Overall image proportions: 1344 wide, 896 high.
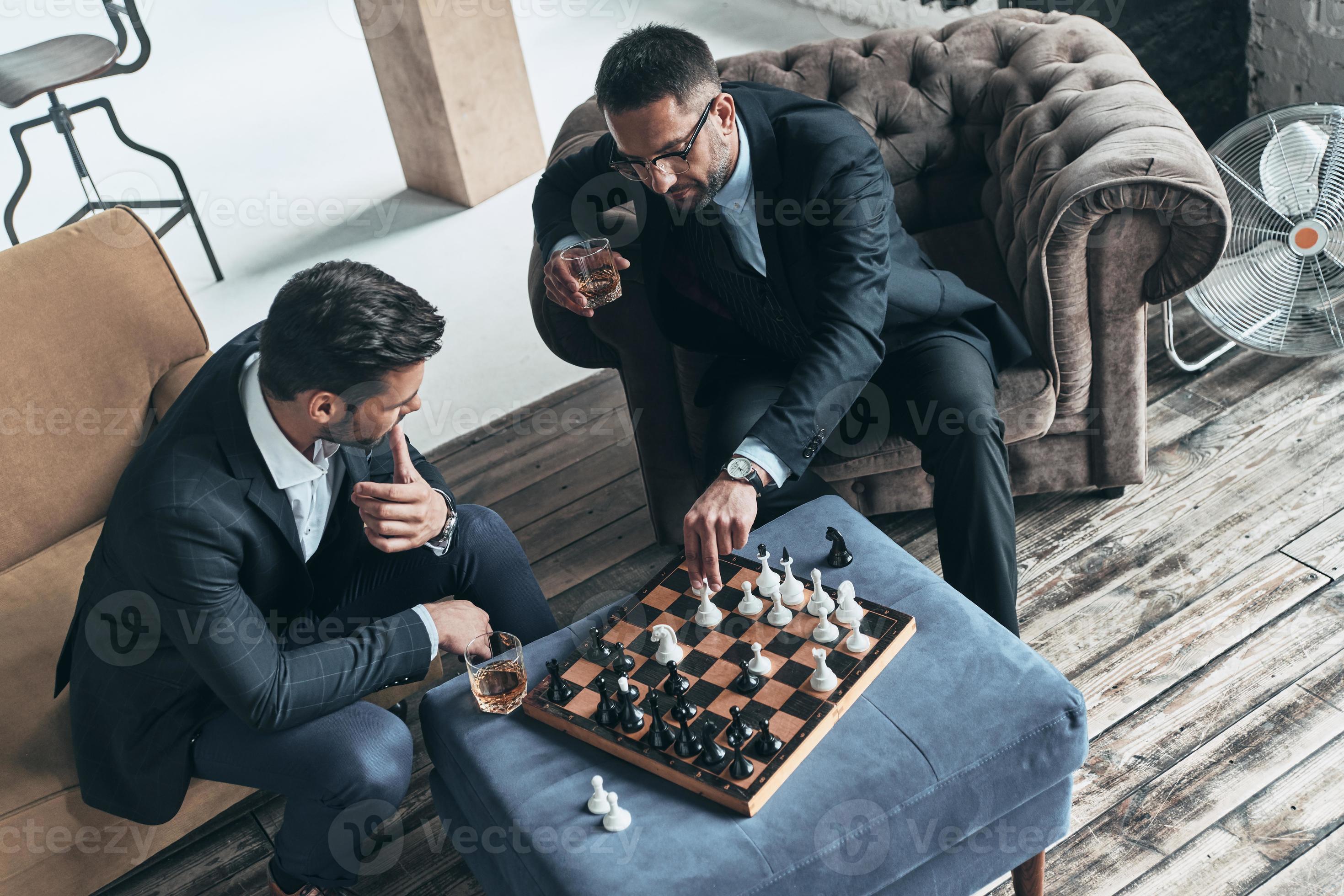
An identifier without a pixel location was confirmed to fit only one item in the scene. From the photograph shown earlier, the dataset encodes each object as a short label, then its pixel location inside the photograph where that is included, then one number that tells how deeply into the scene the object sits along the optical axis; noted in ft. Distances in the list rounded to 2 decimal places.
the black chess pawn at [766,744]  4.83
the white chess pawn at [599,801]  4.82
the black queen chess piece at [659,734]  4.99
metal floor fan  8.57
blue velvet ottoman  4.64
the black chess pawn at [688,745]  4.91
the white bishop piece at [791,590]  5.68
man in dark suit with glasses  6.23
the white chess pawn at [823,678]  5.12
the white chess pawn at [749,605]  5.69
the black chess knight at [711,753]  4.83
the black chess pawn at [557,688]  5.32
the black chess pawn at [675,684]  5.25
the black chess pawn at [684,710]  5.10
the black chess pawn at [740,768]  4.73
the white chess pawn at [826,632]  5.39
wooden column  13.87
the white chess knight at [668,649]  5.52
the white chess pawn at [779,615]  5.58
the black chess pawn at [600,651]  5.61
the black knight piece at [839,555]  5.92
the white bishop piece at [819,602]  5.53
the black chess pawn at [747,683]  5.25
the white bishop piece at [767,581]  5.72
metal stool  12.64
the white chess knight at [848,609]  5.41
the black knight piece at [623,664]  5.47
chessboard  4.85
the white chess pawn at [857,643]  5.26
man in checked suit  5.08
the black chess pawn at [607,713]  5.15
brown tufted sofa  7.02
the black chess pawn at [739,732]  4.92
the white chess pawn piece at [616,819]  4.75
